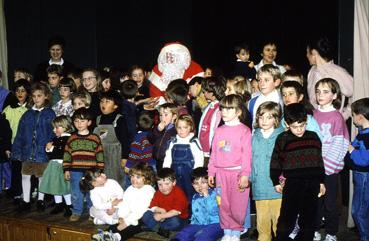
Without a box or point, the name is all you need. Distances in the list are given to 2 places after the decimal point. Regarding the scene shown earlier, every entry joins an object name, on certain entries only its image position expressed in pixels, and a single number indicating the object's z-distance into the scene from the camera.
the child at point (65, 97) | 5.86
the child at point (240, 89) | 4.83
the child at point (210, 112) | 5.05
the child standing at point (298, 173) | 4.18
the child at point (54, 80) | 6.24
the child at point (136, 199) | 5.12
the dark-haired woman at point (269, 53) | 6.53
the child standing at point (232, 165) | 4.53
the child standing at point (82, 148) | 5.36
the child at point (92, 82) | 6.05
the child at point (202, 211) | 4.83
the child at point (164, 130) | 5.16
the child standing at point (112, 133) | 5.56
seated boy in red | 4.97
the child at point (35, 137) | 5.76
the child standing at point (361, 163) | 4.43
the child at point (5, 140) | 6.06
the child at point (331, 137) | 4.45
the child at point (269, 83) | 4.74
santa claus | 6.53
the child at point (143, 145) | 5.35
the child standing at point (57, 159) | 5.59
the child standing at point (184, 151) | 4.98
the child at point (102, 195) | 5.32
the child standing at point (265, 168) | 4.41
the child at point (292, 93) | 4.50
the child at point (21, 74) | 6.77
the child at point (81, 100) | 5.62
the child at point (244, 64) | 6.83
